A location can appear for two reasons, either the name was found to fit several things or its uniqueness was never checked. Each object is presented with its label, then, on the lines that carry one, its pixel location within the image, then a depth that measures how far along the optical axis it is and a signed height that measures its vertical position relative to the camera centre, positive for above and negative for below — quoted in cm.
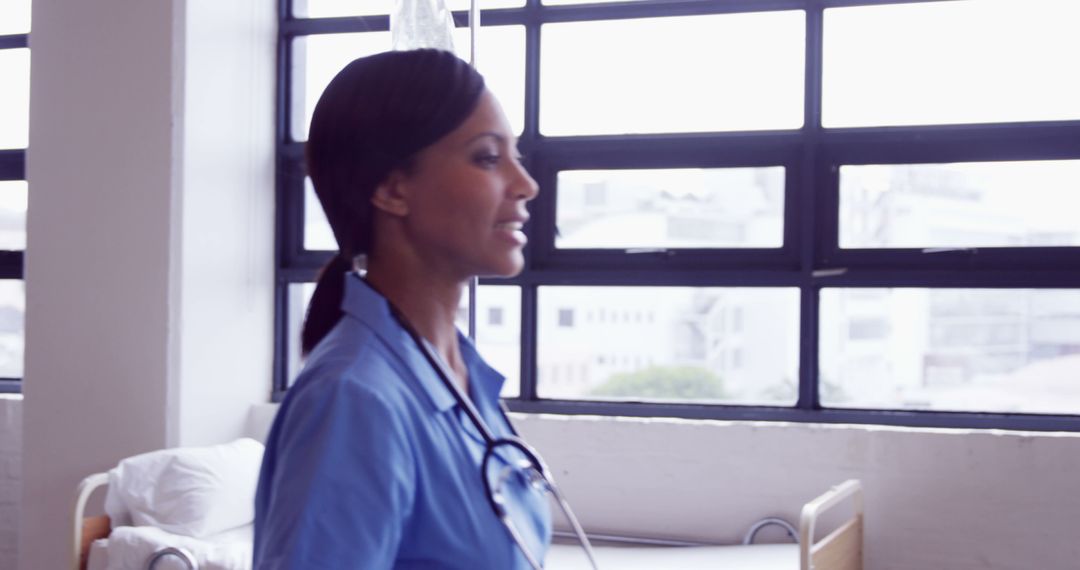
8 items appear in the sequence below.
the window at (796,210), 317 +22
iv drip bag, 216 +50
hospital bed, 267 -69
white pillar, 334 +9
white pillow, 289 -59
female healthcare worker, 79 -5
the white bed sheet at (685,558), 281 -74
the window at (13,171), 407 +37
